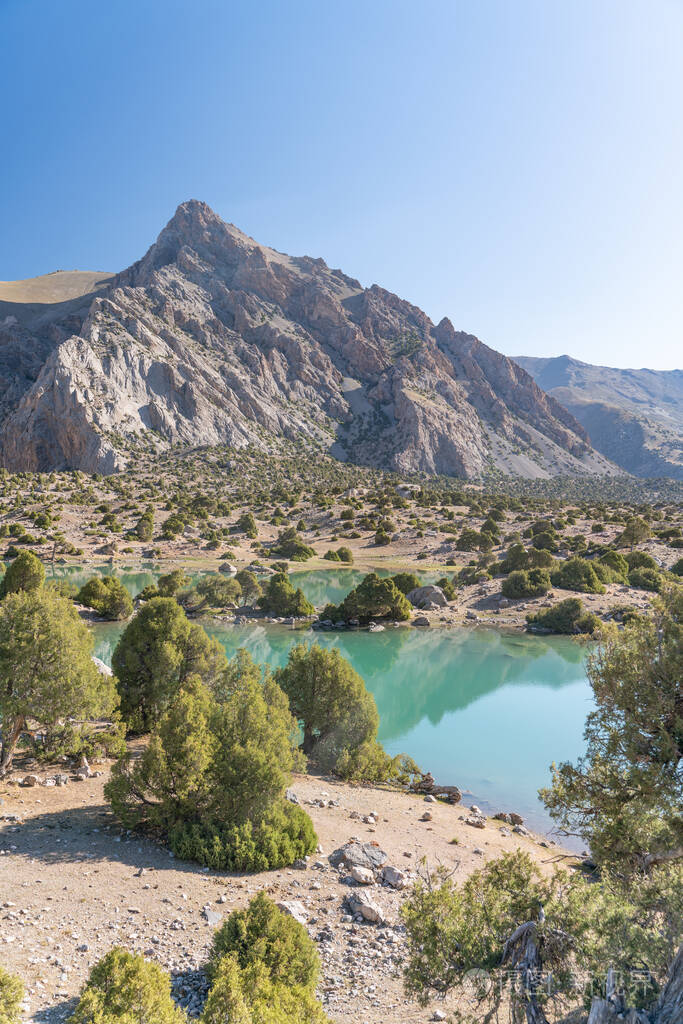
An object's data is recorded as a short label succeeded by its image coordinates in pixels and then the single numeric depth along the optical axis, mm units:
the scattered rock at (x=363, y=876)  9414
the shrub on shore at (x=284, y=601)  34406
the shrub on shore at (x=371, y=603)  33438
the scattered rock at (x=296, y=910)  8086
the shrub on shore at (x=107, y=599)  31719
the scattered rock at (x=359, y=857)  9929
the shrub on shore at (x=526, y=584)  37812
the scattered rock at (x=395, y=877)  9469
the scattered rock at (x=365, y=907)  8297
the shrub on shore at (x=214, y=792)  9672
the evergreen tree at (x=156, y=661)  15609
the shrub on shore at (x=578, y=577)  37781
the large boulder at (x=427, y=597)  36969
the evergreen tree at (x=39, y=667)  11383
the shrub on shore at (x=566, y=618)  32406
